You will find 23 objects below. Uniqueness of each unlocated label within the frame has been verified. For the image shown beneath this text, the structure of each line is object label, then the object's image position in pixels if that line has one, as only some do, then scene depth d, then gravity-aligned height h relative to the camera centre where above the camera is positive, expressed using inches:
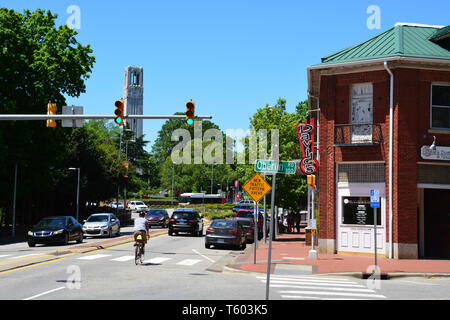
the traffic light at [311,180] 1011.6 +18.3
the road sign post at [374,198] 742.5 -9.7
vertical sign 992.9 +77.6
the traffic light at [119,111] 681.6 +94.5
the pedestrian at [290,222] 1844.0 -109.5
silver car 1354.6 -96.4
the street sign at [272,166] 548.6 +26.4
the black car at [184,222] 1443.2 -89.3
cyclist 751.1 -57.1
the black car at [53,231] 1075.3 -89.4
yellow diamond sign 709.3 +2.7
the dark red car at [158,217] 1873.8 -101.2
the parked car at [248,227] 1314.0 -91.8
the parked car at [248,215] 1540.5 -74.1
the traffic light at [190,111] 714.8 +99.6
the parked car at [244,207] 2065.5 -67.6
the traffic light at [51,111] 688.7 +94.3
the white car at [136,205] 3481.3 -115.8
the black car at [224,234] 1085.1 -89.6
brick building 901.8 +75.9
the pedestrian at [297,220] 1833.2 -102.4
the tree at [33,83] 1425.9 +280.5
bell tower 7647.6 +1380.3
